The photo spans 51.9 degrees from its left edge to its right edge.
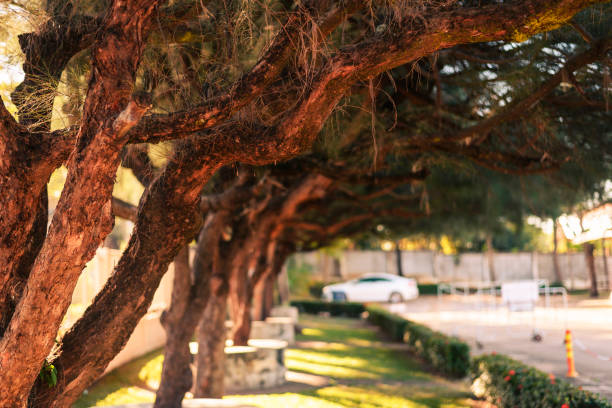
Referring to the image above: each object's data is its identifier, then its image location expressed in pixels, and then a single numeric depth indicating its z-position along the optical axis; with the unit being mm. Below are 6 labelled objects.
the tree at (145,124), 3426
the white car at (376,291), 35031
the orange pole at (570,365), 9982
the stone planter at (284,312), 21156
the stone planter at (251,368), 11062
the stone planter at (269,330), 15684
